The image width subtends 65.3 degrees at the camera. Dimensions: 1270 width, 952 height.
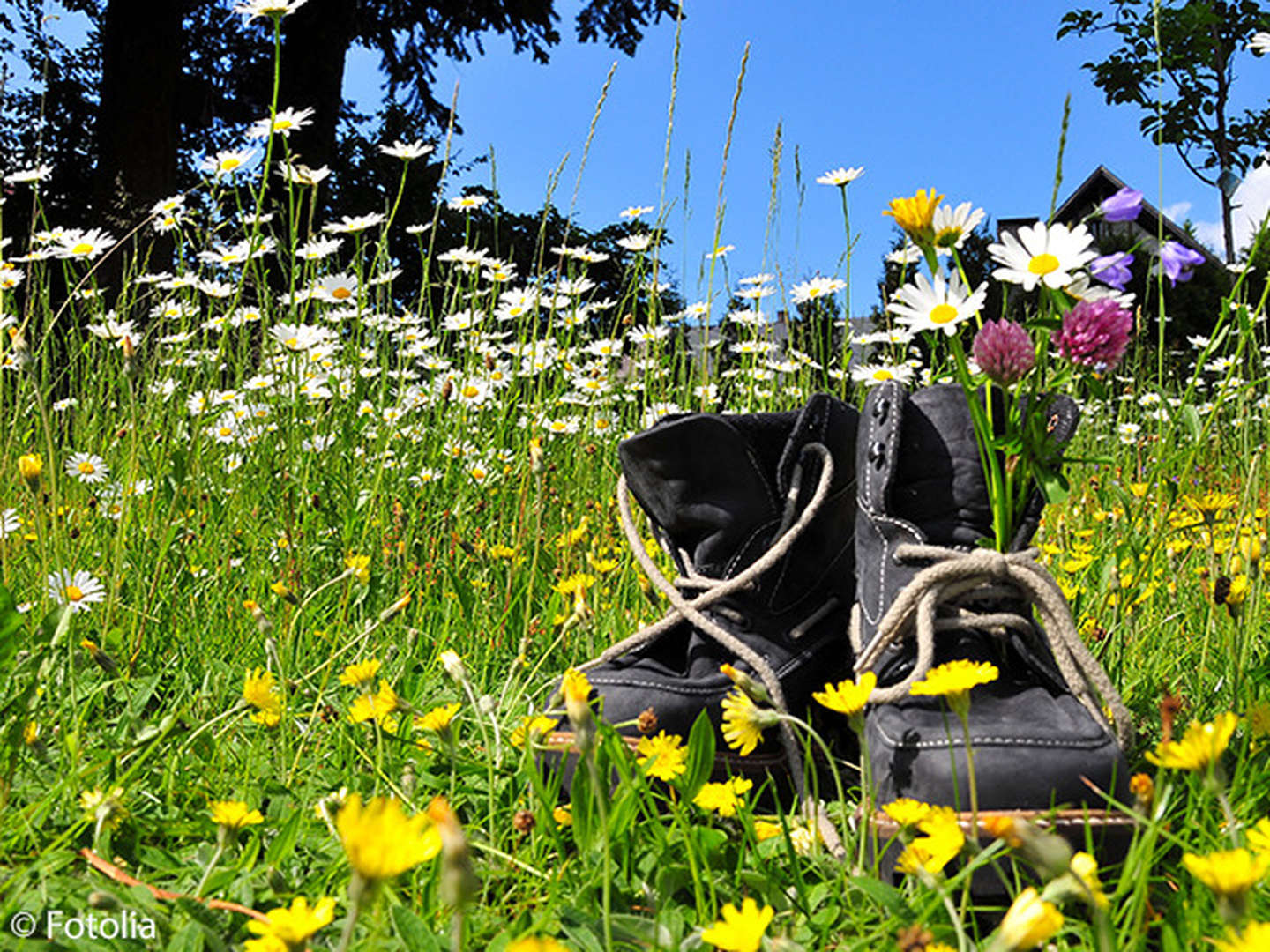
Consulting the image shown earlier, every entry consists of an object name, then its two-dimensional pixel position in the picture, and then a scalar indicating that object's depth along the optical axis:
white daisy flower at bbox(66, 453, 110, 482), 1.86
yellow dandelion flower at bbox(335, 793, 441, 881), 0.37
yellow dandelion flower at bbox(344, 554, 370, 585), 1.31
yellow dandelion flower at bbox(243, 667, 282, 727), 0.82
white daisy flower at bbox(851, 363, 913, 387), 2.27
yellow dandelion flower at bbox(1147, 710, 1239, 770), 0.56
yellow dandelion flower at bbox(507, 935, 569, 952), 0.39
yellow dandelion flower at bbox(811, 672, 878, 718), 0.69
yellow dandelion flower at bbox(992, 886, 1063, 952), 0.41
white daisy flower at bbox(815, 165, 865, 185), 1.78
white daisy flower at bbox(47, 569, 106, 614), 1.06
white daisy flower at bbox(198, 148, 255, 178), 1.98
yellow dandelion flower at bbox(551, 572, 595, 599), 1.21
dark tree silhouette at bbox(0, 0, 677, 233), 7.02
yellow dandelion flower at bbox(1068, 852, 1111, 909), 0.51
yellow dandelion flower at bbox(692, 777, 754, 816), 0.79
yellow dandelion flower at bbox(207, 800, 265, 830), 0.69
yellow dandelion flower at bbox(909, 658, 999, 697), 0.65
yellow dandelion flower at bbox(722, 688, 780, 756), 0.74
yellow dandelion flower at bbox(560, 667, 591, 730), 0.54
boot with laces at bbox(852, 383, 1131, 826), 0.77
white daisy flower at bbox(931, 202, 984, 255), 0.88
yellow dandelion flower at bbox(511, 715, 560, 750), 0.87
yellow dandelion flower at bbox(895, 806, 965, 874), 0.59
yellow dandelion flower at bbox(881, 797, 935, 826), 0.65
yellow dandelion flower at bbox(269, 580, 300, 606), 1.10
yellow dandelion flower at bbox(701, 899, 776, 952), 0.49
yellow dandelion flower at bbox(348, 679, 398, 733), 0.83
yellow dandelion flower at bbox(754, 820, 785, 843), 0.85
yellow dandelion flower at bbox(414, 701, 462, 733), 0.77
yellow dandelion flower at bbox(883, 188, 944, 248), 0.83
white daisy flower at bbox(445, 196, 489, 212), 2.45
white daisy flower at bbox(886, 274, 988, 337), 0.92
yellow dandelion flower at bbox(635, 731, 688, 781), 0.80
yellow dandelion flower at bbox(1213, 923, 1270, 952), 0.40
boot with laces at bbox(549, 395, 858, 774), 1.04
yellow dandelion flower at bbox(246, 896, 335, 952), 0.50
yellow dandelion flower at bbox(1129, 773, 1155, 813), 0.63
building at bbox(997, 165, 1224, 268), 17.78
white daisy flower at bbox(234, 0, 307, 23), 1.57
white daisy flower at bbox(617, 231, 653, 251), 2.39
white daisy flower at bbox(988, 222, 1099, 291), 0.89
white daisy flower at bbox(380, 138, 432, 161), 2.05
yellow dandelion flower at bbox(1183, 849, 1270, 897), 0.44
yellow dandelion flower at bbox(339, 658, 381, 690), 0.81
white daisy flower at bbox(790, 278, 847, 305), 2.42
